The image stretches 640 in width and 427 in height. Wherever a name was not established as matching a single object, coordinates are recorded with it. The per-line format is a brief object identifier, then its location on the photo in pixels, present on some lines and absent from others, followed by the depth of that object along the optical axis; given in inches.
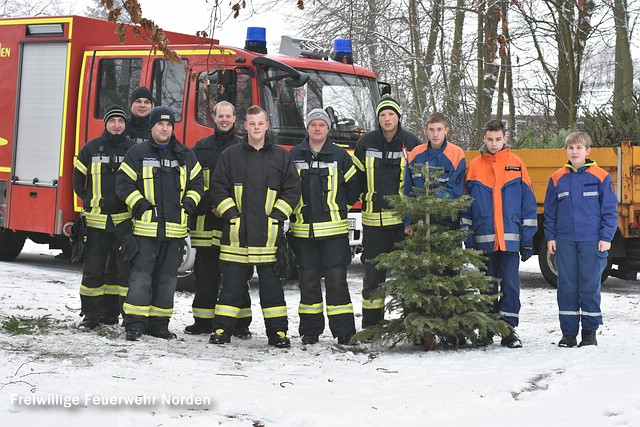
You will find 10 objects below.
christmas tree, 276.5
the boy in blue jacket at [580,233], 286.4
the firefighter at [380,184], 305.9
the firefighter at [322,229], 303.0
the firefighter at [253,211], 296.5
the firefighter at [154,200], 298.5
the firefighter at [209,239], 317.7
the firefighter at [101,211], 317.4
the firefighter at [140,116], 331.0
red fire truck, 426.9
